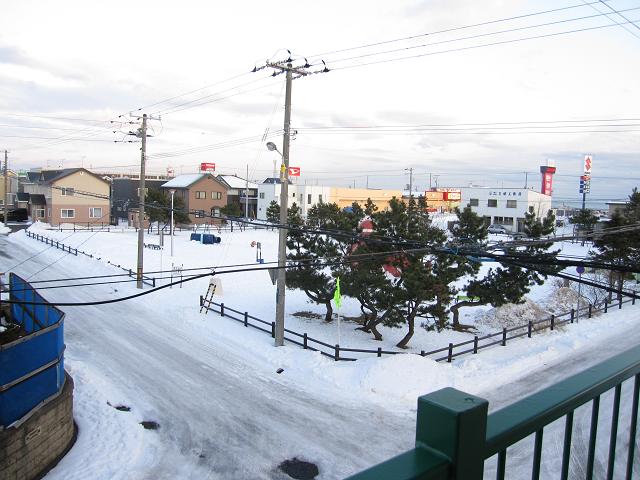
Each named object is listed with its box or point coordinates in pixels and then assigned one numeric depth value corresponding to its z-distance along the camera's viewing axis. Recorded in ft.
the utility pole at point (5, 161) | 185.37
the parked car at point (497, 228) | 219.53
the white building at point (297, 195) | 244.42
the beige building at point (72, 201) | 195.83
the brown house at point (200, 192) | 221.66
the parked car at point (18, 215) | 228.63
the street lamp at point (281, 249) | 62.64
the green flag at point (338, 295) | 62.31
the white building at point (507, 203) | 234.17
